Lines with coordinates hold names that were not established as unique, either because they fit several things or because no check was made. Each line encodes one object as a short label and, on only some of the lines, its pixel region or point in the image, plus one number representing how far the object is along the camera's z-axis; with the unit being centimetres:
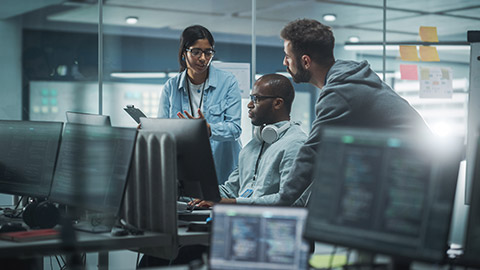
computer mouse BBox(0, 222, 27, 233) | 207
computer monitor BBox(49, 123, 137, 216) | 200
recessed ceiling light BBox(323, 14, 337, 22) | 484
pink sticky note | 487
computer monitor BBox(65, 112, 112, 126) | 268
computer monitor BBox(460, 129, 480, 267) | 133
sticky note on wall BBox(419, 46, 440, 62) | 484
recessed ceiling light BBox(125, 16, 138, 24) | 415
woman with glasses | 324
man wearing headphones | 263
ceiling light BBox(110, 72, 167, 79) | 405
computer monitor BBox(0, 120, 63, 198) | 236
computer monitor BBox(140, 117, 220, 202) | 222
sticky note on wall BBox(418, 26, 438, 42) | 490
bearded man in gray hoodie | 215
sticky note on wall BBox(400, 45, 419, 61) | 484
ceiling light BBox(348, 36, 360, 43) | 488
